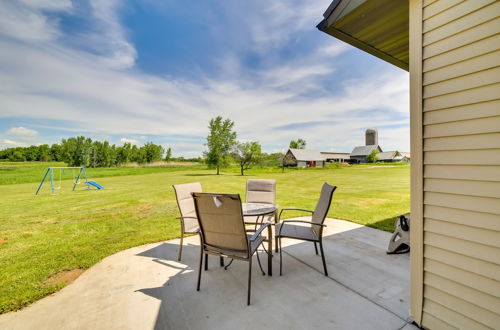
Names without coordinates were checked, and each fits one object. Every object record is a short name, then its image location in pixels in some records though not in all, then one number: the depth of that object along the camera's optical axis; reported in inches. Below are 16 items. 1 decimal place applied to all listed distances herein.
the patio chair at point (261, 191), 150.8
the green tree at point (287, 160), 1340.2
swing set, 444.8
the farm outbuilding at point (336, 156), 2273.6
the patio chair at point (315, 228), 95.9
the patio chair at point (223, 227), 76.0
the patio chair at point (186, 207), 116.6
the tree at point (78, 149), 1487.5
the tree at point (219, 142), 1047.6
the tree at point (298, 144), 2445.9
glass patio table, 96.0
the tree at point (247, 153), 1029.8
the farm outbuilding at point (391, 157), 2137.6
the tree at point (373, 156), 2020.2
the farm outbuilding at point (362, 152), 2187.5
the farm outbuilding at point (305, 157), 1727.4
